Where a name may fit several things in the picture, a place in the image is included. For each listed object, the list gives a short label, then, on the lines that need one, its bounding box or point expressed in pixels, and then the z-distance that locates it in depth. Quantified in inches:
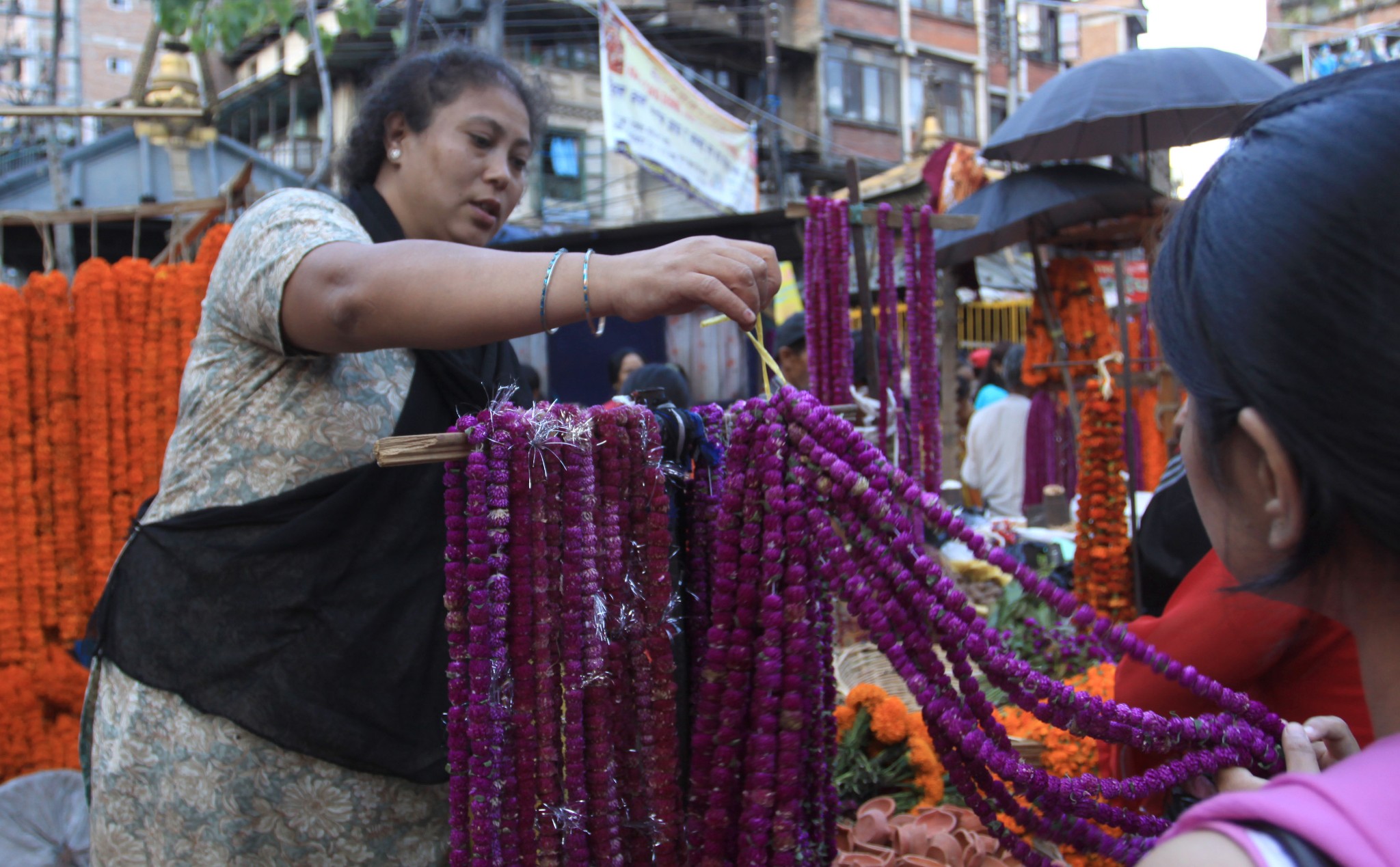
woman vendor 54.5
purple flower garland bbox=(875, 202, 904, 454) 140.3
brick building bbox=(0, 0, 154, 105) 927.0
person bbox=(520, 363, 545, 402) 201.6
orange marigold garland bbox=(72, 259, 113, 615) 150.6
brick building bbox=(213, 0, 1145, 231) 683.4
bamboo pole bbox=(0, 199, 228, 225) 183.2
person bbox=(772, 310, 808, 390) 173.8
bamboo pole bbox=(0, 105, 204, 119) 164.1
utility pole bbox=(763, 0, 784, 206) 677.9
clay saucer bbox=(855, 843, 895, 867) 70.5
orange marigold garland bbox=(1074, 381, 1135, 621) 163.8
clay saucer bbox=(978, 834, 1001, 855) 72.2
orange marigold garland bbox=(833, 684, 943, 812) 97.0
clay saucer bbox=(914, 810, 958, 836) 74.5
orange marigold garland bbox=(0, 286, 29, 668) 144.6
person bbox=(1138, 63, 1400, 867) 24.1
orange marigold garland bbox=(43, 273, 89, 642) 149.3
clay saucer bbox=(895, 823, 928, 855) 72.3
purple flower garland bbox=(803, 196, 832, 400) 127.8
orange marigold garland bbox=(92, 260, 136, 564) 151.9
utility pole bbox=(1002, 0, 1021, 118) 780.6
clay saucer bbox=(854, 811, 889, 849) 75.3
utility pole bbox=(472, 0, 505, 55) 377.7
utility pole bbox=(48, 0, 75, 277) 239.1
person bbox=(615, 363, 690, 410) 149.3
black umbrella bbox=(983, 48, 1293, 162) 169.3
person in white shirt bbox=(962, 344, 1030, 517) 256.8
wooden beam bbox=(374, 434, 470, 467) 43.0
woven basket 125.5
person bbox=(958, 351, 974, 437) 360.5
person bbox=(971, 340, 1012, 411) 314.7
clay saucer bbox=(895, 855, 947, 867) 68.4
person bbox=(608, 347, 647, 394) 220.5
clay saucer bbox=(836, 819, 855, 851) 75.8
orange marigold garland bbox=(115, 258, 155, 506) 153.6
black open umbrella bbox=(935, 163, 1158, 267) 209.8
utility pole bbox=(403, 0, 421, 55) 203.8
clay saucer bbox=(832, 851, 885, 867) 69.1
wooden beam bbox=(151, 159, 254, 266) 175.5
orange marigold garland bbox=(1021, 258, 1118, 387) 236.1
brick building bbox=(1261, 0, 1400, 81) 520.4
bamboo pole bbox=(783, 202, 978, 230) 129.7
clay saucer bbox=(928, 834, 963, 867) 70.6
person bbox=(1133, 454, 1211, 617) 84.4
